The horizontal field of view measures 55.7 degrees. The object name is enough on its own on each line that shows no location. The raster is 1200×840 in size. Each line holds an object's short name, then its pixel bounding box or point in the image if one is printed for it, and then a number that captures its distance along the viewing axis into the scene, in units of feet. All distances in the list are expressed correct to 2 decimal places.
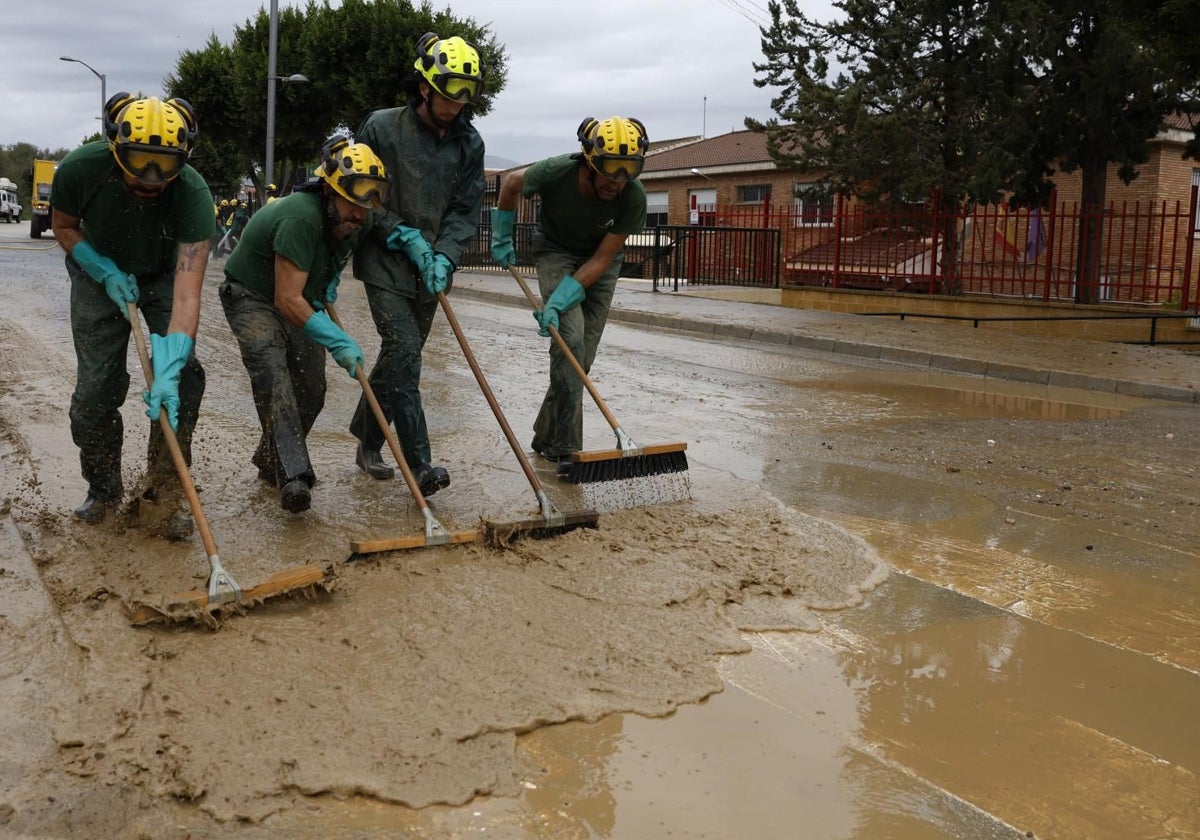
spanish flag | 66.13
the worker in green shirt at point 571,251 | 18.90
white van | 220.64
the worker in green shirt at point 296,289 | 15.31
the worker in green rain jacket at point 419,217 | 16.64
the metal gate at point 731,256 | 77.05
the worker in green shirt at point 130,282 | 14.07
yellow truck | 131.23
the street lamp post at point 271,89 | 81.35
